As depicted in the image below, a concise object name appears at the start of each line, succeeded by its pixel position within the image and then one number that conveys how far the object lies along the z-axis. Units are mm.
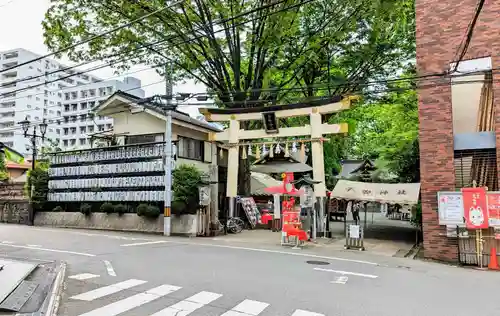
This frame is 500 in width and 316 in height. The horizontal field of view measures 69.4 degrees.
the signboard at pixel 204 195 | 16891
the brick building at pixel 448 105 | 11906
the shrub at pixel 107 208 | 18797
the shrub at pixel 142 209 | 17359
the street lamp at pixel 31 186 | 21016
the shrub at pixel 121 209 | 18562
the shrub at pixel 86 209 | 19656
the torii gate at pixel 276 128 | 15922
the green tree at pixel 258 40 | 16750
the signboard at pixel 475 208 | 11047
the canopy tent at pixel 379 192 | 15250
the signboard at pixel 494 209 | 10922
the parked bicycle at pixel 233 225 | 18509
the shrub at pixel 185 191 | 16969
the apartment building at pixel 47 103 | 77875
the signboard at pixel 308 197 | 16281
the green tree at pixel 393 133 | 16953
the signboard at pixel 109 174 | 18141
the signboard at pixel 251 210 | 21219
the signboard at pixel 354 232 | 13891
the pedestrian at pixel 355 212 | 22141
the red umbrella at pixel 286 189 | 15195
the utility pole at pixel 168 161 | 16703
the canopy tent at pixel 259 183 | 25422
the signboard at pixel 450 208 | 11477
